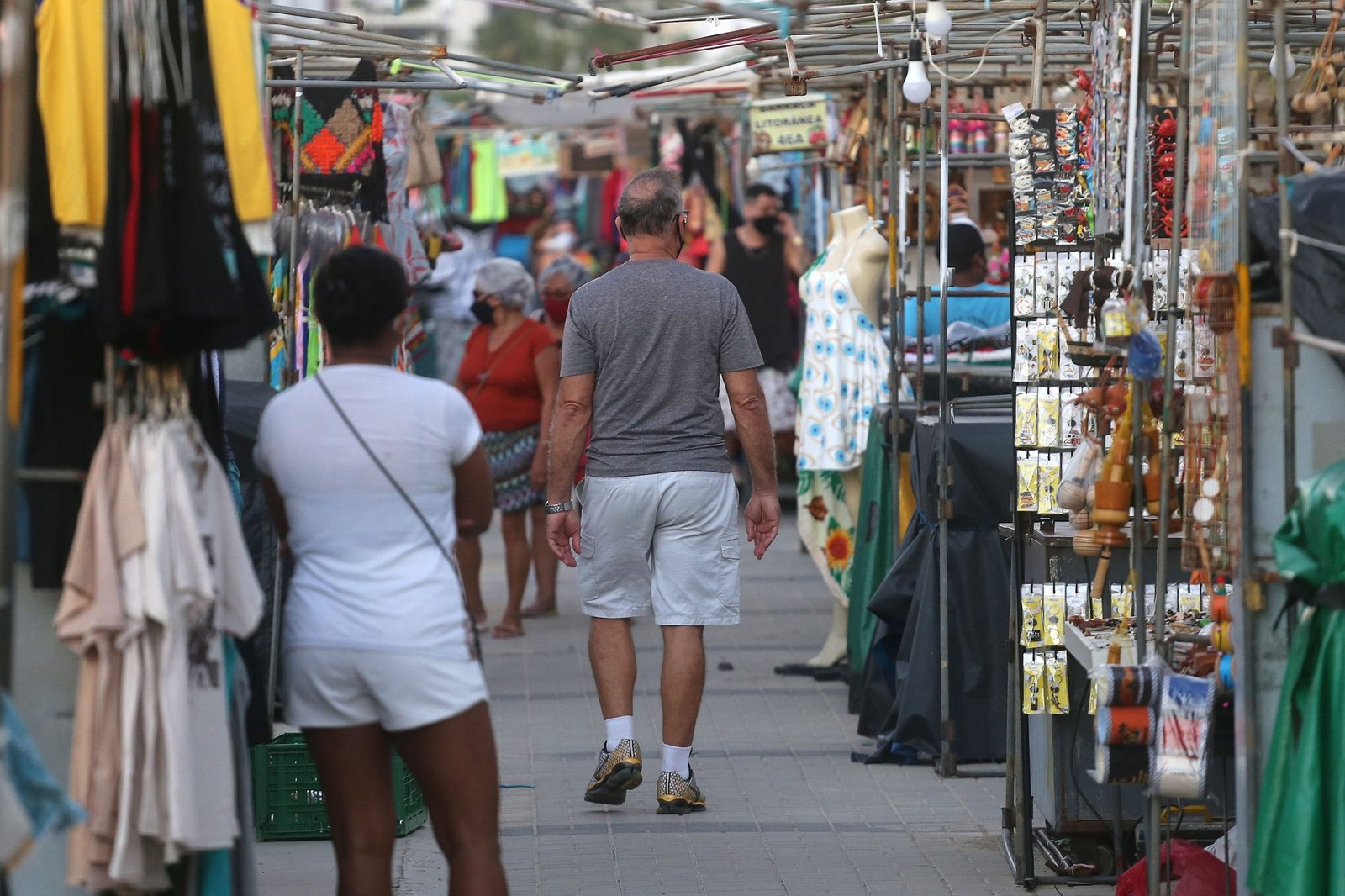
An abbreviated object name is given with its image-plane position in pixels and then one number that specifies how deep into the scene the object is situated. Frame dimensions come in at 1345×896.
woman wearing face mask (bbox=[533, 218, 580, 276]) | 39.34
